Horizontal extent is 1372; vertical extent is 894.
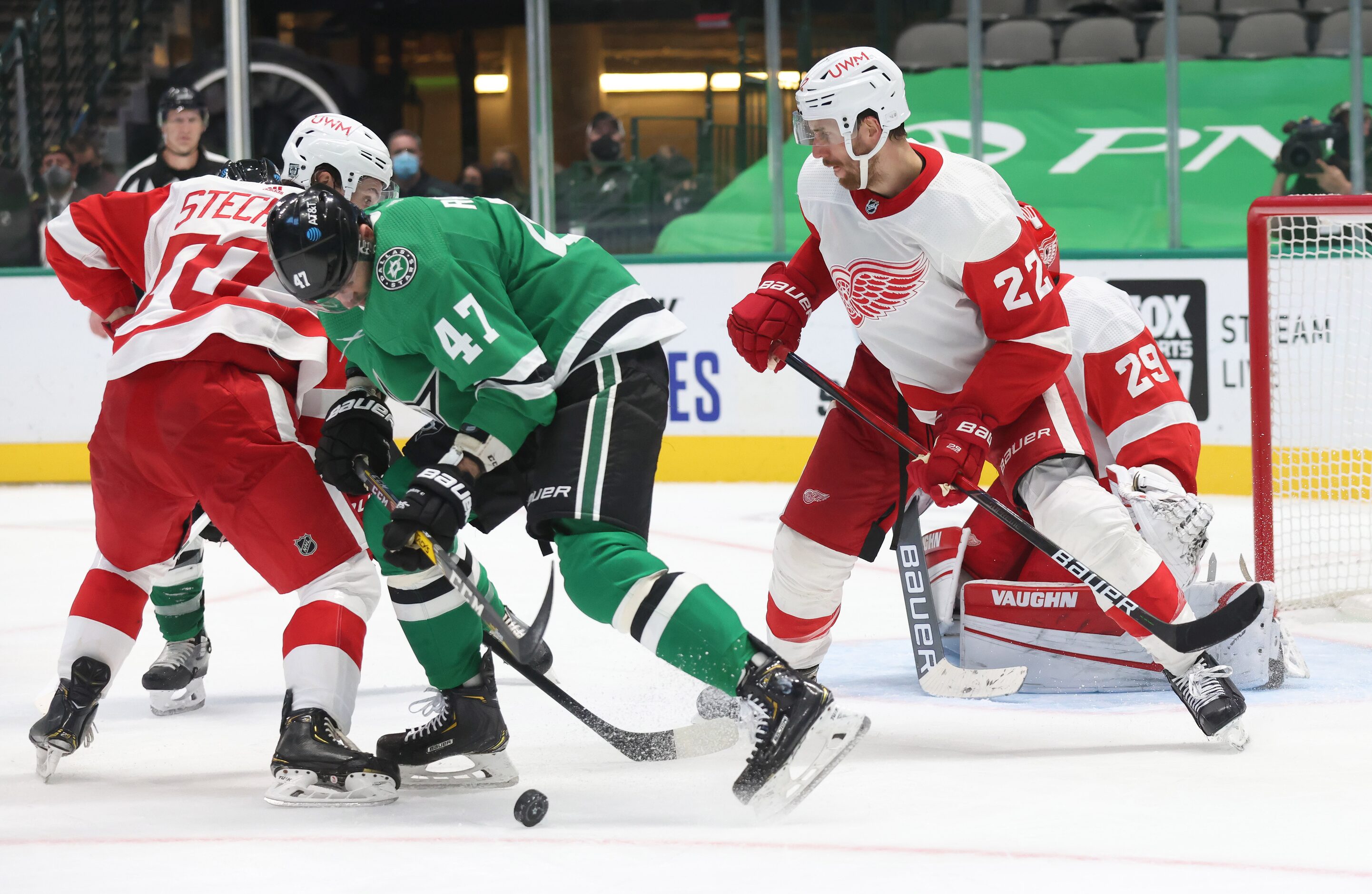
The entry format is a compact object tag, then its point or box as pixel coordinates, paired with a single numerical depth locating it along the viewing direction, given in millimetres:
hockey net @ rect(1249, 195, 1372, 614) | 7535
